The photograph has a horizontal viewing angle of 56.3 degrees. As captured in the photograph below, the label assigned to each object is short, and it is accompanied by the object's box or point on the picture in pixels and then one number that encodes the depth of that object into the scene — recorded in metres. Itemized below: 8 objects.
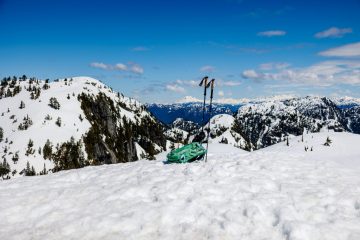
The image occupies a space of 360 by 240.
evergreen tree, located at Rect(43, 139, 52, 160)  143.62
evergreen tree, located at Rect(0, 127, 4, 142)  149.21
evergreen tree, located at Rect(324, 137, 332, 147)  34.70
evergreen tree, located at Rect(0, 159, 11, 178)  124.71
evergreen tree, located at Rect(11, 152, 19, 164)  133.75
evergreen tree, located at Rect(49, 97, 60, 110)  177.09
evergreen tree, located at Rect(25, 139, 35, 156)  140.31
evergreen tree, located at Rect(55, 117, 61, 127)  166.75
